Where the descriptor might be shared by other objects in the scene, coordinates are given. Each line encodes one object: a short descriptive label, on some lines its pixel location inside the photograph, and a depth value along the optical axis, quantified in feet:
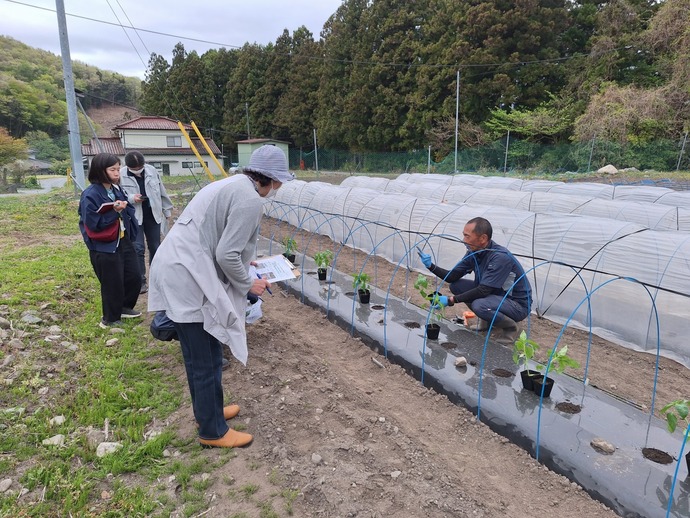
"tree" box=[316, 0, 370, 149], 95.45
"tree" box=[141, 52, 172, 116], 124.57
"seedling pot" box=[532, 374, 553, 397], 10.18
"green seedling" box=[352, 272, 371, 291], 16.03
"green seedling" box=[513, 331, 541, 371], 9.70
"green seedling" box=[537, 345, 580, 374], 9.06
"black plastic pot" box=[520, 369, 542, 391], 10.37
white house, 99.86
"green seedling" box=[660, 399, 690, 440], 6.88
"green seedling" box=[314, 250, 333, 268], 19.70
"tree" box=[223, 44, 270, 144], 115.14
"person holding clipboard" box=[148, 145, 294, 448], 7.02
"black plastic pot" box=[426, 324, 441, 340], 13.25
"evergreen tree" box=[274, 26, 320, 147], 106.52
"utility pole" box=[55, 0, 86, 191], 31.60
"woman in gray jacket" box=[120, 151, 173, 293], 15.66
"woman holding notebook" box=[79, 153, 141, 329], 12.60
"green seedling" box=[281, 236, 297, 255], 23.04
